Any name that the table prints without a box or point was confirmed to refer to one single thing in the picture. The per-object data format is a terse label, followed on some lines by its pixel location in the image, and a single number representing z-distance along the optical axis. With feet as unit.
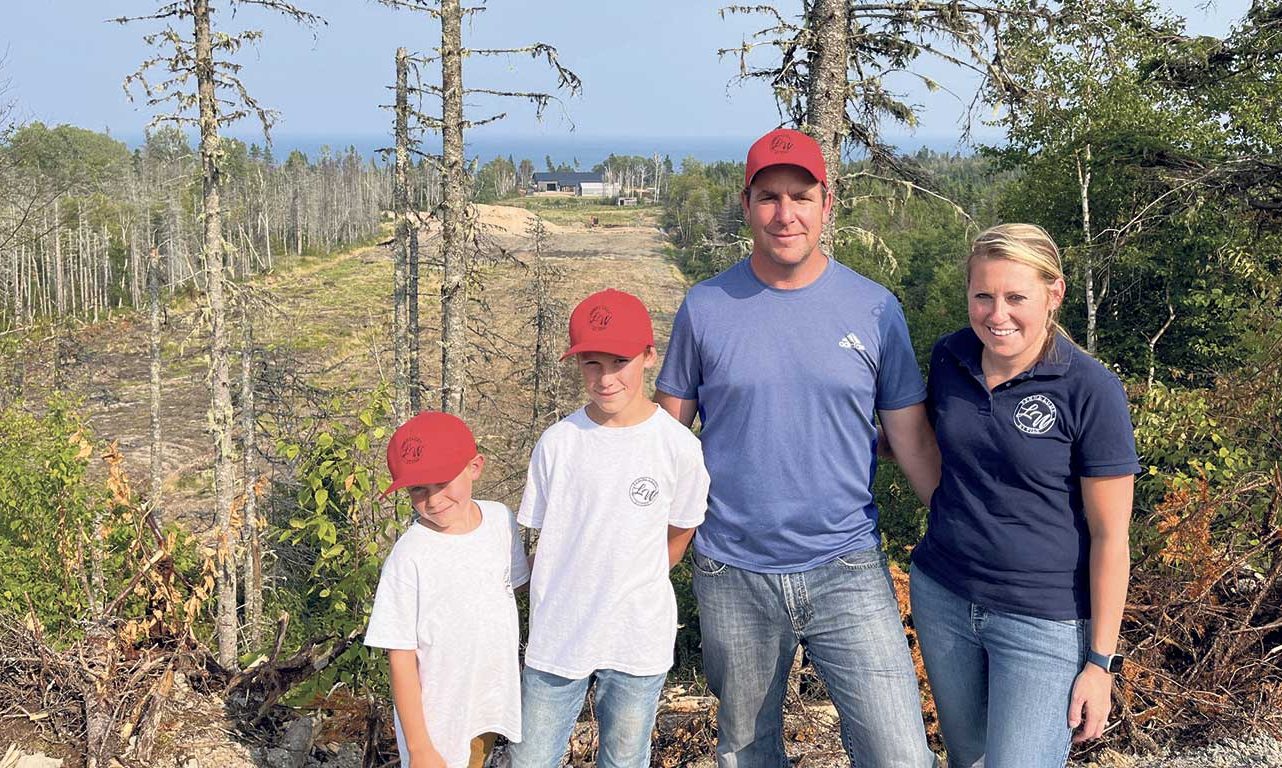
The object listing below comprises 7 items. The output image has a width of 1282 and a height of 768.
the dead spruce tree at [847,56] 27.04
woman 7.88
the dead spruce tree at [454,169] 43.65
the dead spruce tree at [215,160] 42.27
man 8.85
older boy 8.65
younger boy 8.57
